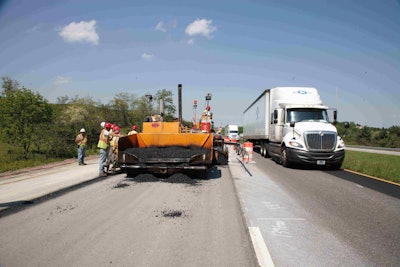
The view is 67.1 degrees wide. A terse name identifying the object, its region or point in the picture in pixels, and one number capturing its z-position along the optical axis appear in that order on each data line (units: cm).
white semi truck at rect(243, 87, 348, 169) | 1254
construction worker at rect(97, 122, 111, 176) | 1035
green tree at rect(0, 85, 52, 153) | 1914
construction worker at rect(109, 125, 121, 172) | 1143
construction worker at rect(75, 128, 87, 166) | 1399
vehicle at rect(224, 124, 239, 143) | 5169
